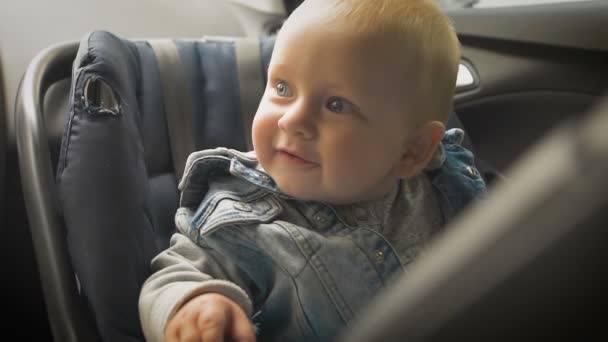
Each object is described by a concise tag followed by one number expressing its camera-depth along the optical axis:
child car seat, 0.72
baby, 0.73
